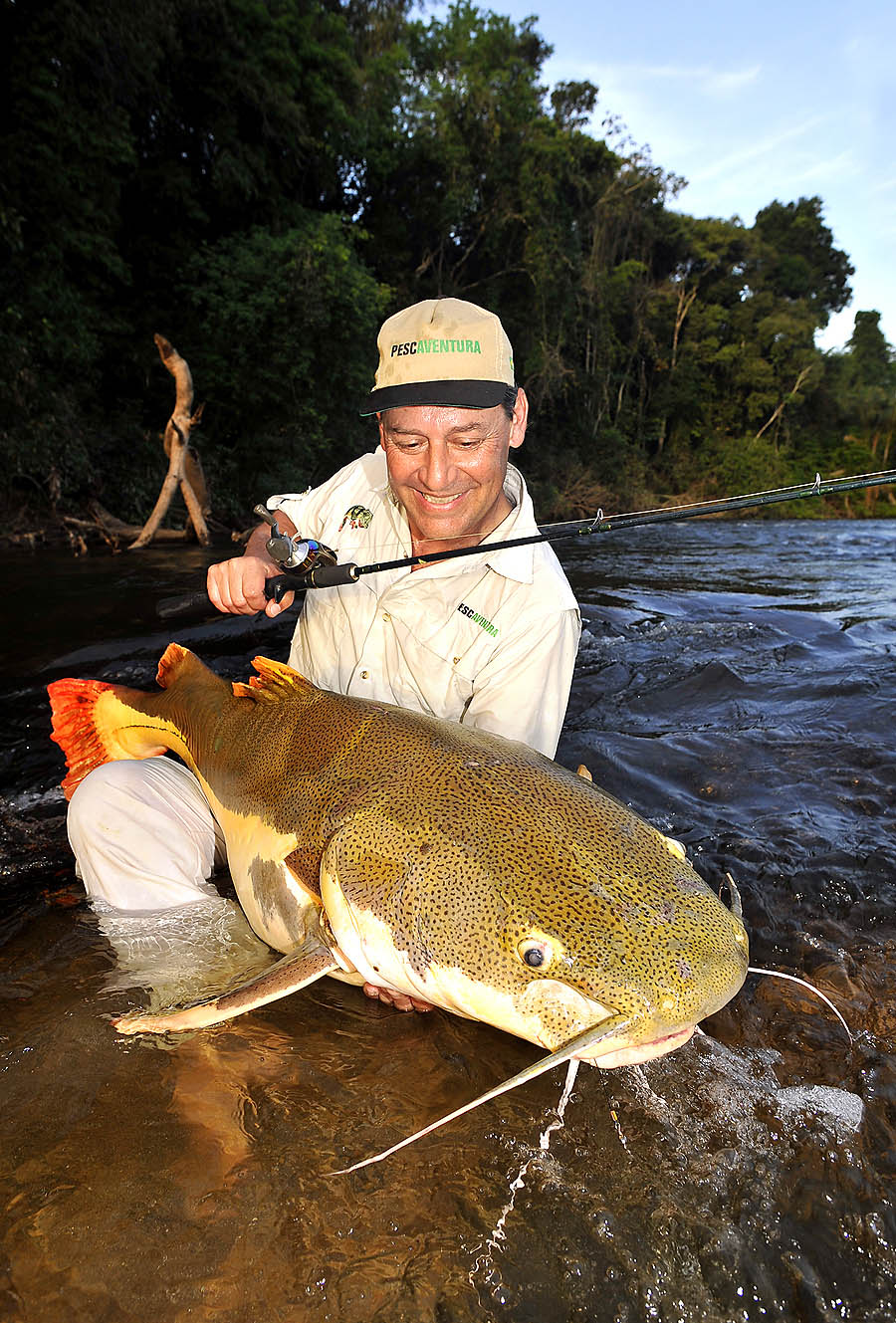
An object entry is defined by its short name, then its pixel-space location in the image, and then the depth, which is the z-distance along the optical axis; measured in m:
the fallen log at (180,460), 11.82
